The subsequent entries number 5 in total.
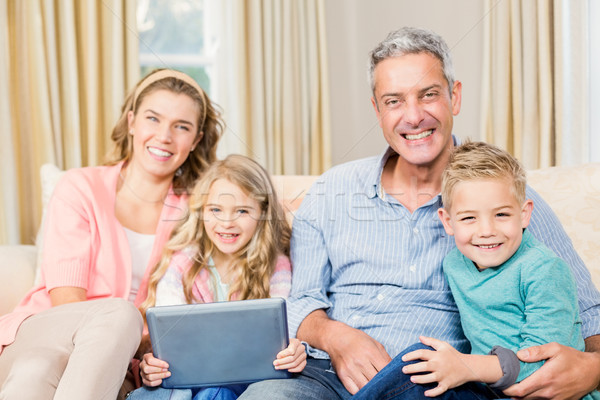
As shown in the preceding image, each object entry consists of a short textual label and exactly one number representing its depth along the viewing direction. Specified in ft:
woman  4.05
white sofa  5.24
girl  5.21
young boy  3.73
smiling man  4.47
